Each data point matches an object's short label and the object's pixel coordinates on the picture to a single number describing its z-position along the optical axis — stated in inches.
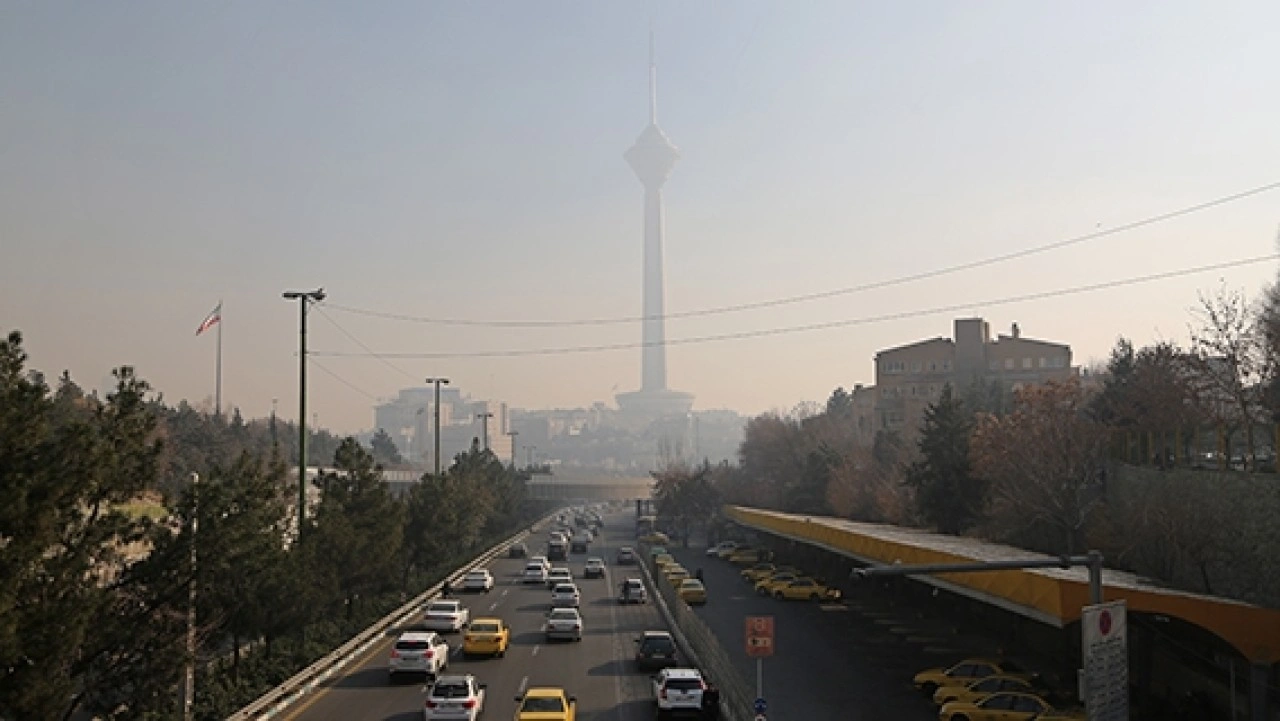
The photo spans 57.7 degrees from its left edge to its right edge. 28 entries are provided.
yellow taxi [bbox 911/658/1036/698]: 1206.3
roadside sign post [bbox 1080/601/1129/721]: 704.4
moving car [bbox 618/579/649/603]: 2145.7
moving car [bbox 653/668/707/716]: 989.2
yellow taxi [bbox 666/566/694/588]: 2333.7
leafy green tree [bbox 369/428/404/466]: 7396.7
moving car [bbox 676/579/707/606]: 2167.8
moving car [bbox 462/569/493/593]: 2330.2
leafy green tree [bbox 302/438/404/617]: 1512.1
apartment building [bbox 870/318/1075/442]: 4207.7
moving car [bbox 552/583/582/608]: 1888.5
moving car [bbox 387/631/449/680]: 1199.6
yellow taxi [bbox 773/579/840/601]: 2343.8
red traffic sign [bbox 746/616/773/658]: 913.5
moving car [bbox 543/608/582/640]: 1585.9
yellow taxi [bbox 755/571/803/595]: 2412.6
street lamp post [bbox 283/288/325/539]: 1481.3
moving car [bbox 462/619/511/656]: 1405.0
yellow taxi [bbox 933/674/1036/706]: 1092.5
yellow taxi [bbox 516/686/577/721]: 903.7
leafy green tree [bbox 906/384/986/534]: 2373.3
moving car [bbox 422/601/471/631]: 1651.1
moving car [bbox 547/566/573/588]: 2149.9
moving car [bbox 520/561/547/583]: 2549.2
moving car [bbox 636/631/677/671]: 1321.4
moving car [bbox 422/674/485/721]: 952.9
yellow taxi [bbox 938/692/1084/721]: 1019.9
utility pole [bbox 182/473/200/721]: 872.3
